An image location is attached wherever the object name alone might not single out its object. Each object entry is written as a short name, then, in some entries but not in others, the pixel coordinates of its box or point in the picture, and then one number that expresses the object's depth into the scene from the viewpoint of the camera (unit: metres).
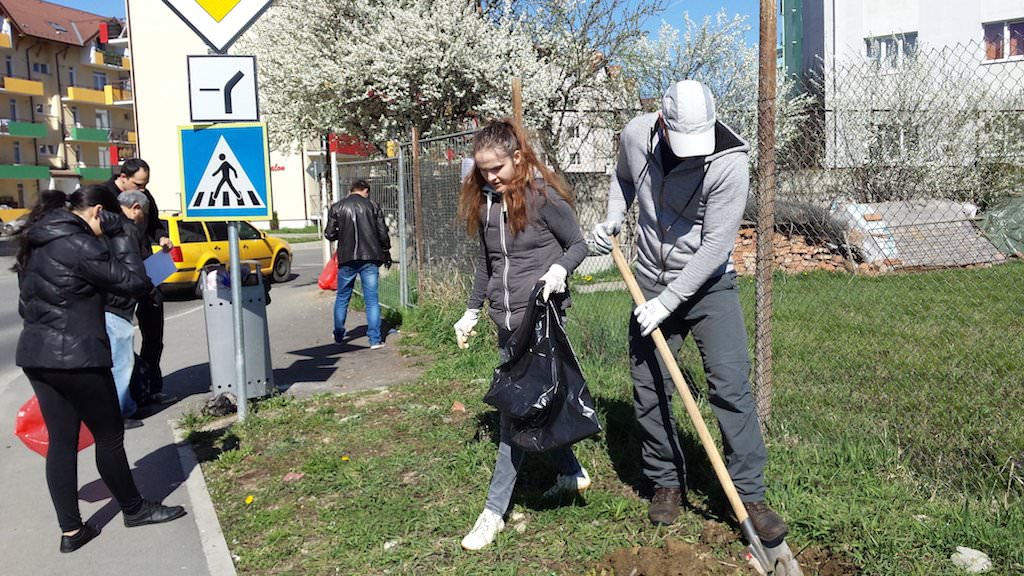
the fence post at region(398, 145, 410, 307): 10.23
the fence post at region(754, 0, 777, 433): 4.35
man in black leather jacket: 9.06
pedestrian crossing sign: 5.78
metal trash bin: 6.39
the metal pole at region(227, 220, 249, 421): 5.88
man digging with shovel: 3.45
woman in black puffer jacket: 4.00
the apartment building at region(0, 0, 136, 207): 58.34
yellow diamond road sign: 5.61
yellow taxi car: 14.62
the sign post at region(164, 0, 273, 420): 5.70
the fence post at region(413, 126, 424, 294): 9.99
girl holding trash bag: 3.81
